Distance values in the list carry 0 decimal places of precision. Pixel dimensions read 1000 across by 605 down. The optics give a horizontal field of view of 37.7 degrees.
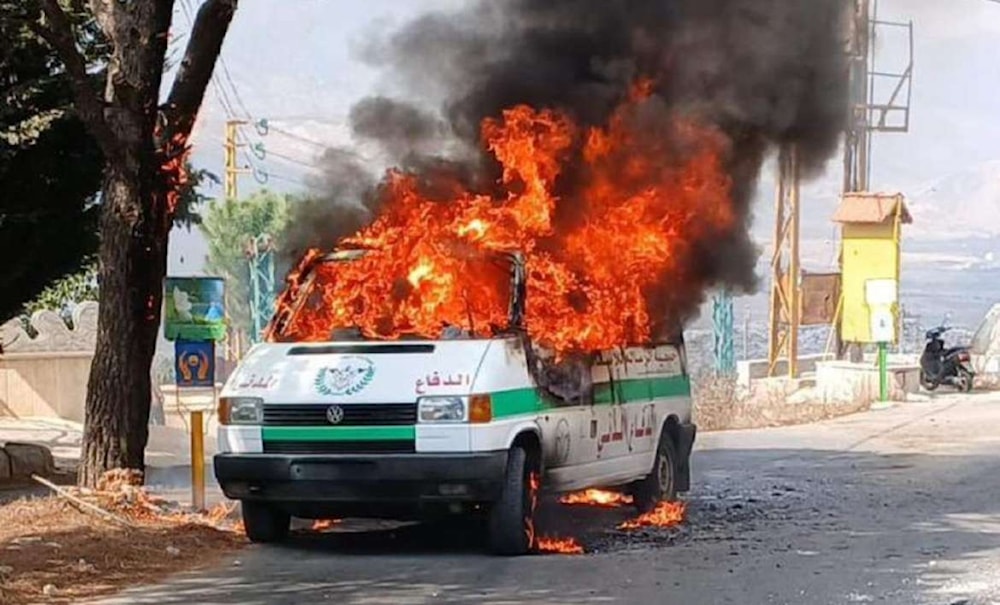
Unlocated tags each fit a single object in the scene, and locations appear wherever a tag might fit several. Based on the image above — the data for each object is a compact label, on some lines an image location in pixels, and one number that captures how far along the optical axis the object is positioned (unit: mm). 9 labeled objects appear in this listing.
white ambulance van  9195
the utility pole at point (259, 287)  27656
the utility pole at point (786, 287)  28047
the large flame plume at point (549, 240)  10227
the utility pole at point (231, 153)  39406
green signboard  12117
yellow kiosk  25828
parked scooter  26438
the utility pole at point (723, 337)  28781
